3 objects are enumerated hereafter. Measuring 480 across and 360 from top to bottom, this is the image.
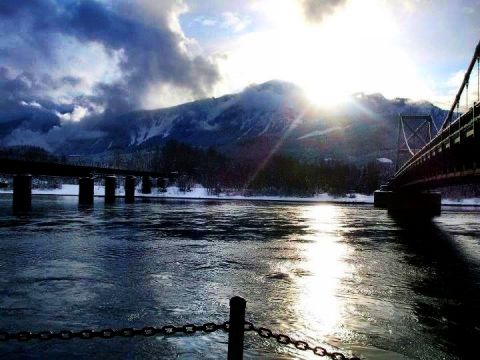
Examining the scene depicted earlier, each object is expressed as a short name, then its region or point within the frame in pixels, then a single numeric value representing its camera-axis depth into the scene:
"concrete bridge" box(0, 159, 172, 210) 64.50
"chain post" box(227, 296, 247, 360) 5.63
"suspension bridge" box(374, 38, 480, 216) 25.12
